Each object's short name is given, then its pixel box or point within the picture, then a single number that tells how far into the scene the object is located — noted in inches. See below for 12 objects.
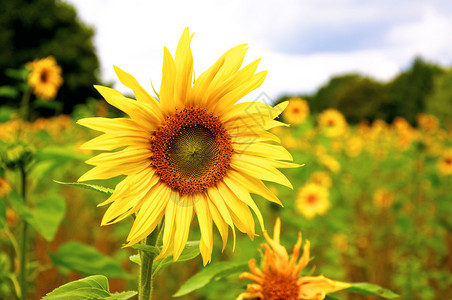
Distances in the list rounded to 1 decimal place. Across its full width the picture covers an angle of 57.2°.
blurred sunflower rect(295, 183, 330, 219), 138.2
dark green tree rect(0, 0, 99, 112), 587.2
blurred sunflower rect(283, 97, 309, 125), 182.7
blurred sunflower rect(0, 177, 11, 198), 87.4
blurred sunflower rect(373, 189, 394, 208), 196.7
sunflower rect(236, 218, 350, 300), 29.1
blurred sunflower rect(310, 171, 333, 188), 159.0
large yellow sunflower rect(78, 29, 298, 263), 26.6
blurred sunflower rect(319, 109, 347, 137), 188.9
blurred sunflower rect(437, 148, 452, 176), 190.1
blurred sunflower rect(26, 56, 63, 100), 172.6
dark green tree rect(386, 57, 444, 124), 864.9
